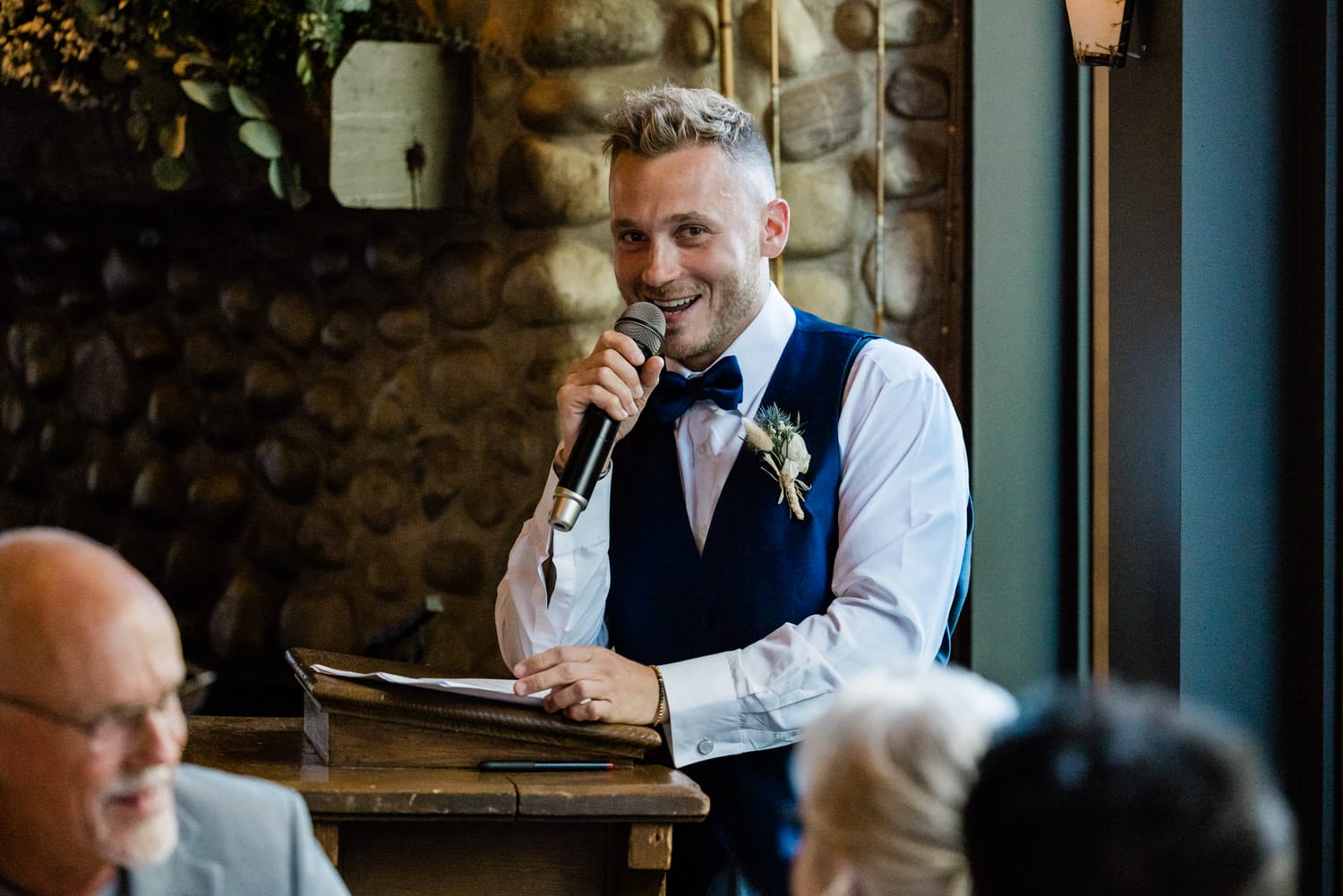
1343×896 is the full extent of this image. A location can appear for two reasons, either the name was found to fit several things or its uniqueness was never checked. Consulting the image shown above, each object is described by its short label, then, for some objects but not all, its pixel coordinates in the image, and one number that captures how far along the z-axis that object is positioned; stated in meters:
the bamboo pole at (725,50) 6.09
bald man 2.24
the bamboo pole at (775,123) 6.05
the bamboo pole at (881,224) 6.10
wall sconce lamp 4.32
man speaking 3.96
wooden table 3.32
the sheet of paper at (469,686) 3.52
